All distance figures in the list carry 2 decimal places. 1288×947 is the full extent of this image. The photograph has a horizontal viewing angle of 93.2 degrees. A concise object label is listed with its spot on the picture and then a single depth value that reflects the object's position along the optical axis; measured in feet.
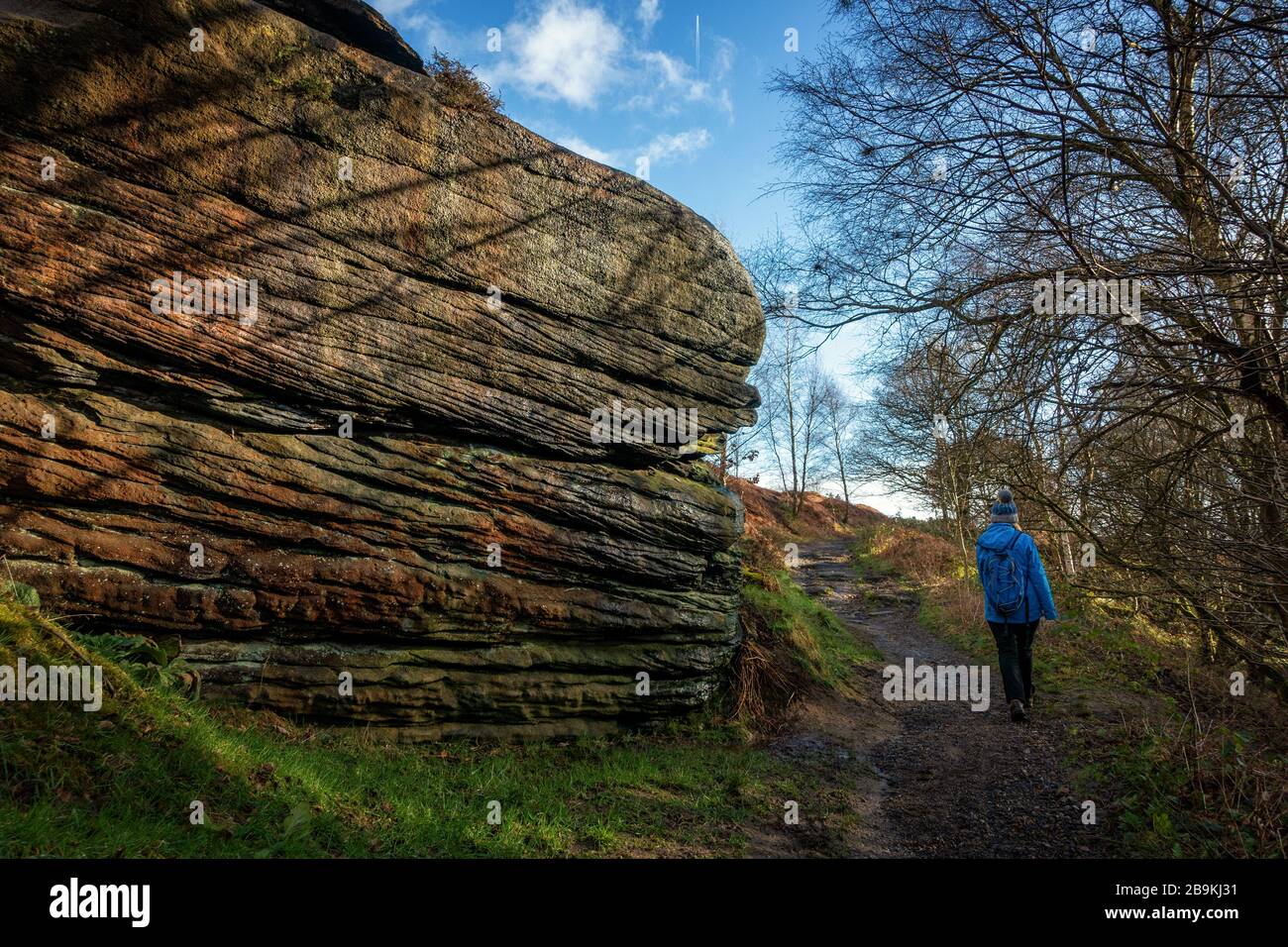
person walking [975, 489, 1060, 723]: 20.25
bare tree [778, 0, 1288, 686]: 13.70
